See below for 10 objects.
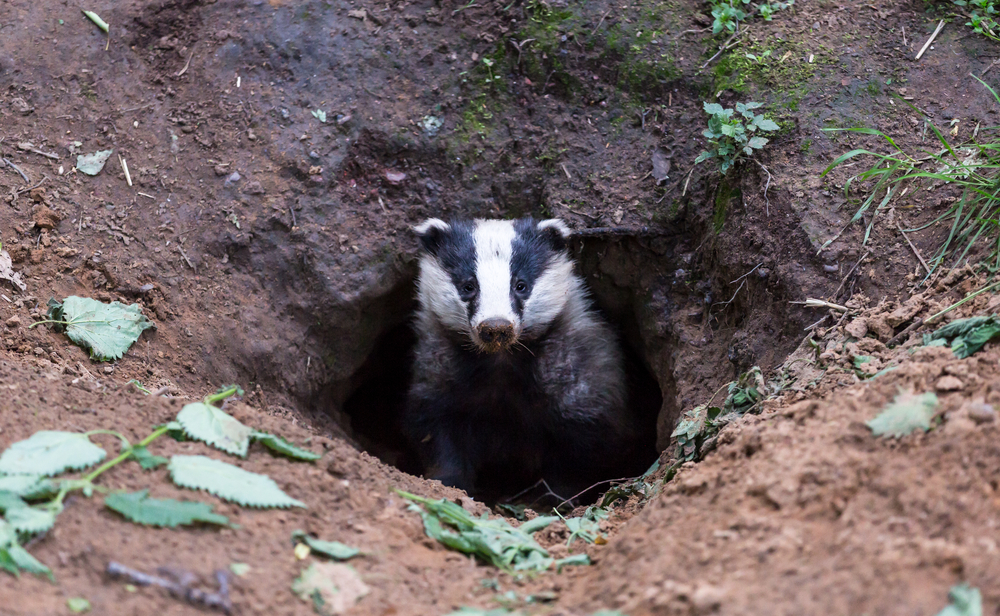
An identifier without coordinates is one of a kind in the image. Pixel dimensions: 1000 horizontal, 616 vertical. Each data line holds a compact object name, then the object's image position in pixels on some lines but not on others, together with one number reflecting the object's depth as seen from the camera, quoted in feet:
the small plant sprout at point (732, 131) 29.19
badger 33.86
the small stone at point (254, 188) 33.53
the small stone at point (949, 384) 16.06
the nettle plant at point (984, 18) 29.19
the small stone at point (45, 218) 28.58
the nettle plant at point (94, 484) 13.65
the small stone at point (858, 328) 22.49
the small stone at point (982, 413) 14.58
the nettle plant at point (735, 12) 32.17
